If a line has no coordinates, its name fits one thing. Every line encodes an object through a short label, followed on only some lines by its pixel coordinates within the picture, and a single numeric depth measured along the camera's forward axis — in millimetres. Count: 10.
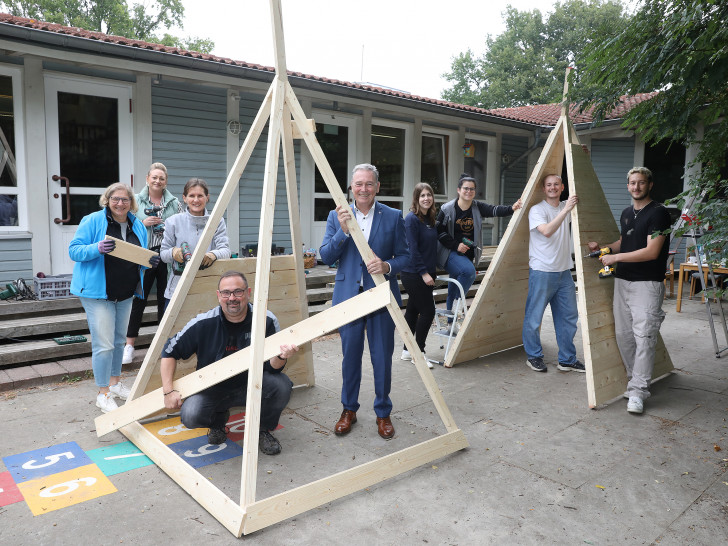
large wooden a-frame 2801
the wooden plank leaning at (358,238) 3387
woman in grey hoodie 4469
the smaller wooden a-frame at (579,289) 4660
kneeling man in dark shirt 3459
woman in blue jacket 4012
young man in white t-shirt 5258
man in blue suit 3754
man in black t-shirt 4344
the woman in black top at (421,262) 5402
